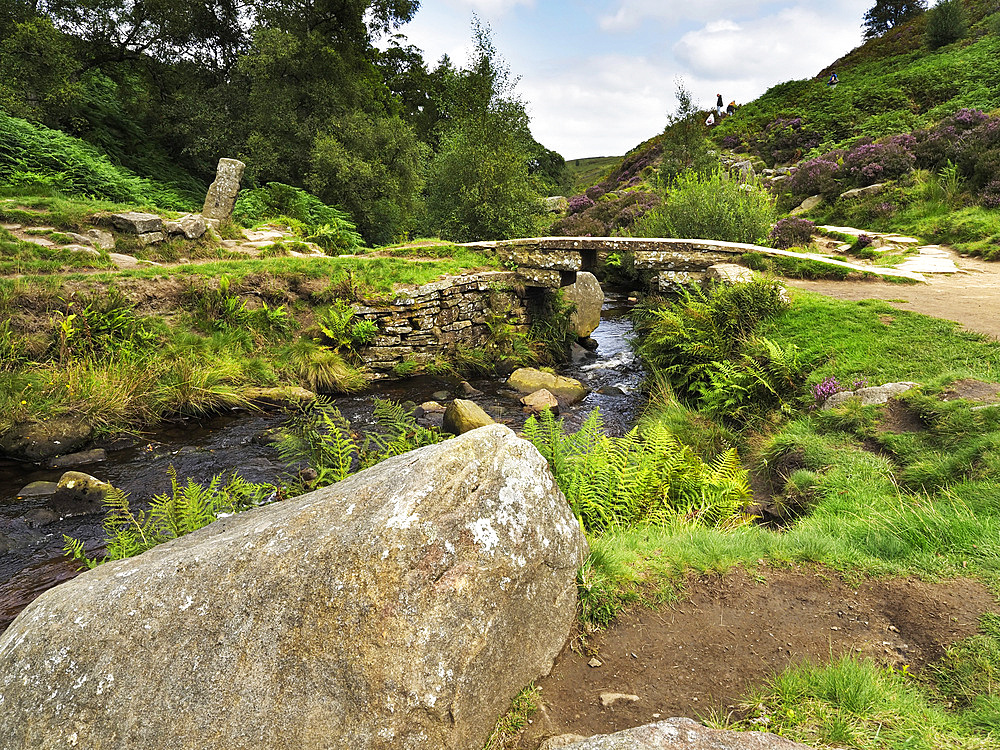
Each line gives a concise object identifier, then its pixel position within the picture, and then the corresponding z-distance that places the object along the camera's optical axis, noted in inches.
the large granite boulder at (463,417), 320.2
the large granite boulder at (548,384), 424.2
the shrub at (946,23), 1103.0
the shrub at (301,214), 603.8
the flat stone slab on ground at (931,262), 433.7
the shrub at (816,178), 767.7
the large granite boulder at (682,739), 76.0
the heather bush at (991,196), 528.8
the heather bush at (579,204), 1222.3
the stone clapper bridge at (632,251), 454.3
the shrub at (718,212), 548.7
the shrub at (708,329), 346.0
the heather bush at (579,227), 904.9
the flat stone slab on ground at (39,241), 403.2
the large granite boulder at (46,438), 287.9
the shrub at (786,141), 1061.1
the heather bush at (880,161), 688.4
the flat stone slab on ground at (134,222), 463.2
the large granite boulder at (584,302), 567.5
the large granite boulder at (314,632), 87.7
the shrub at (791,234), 566.6
